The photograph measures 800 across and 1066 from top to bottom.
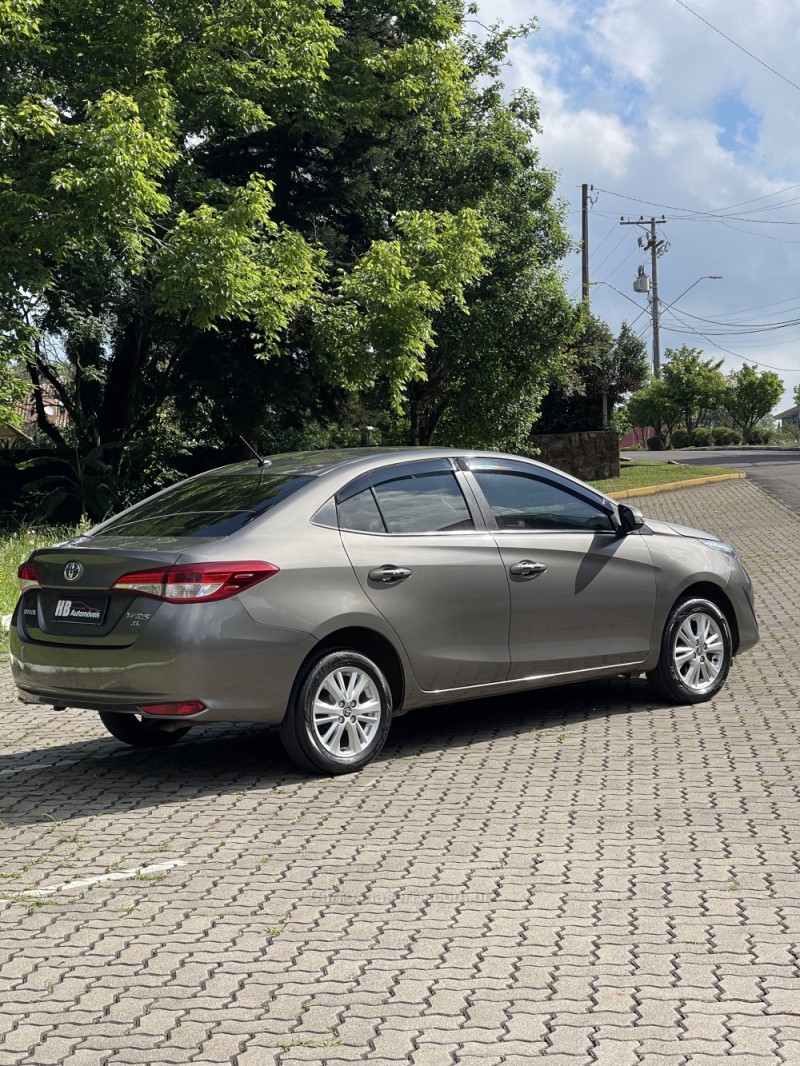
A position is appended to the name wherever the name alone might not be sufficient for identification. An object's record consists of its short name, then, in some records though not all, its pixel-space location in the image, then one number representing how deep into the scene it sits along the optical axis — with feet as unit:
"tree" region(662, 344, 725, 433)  292.40
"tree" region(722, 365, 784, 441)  294.87
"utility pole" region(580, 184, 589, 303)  159.96
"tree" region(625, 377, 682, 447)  295.69
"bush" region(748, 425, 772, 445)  256.32
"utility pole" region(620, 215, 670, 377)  273.75
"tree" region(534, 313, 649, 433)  119.85
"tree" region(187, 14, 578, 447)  72.28
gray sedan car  21.66
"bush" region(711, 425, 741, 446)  262.47
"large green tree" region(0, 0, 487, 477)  53.83
